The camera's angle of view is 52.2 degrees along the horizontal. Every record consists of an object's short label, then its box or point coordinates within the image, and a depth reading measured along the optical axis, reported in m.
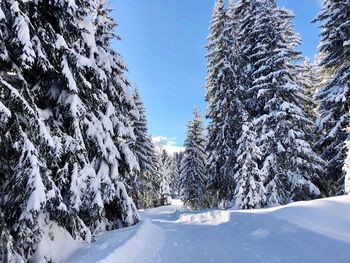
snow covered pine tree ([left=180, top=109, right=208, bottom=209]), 38.62
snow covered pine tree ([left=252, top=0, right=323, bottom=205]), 19.89
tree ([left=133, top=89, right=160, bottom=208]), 34.97
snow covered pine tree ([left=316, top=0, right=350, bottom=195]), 18.98
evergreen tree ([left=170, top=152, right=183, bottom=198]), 87.04
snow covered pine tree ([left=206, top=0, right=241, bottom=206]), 27.06
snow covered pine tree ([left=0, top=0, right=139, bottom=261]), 7.67
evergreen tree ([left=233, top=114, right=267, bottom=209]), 21.18
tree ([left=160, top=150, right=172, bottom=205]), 60.39
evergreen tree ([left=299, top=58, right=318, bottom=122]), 22.79
